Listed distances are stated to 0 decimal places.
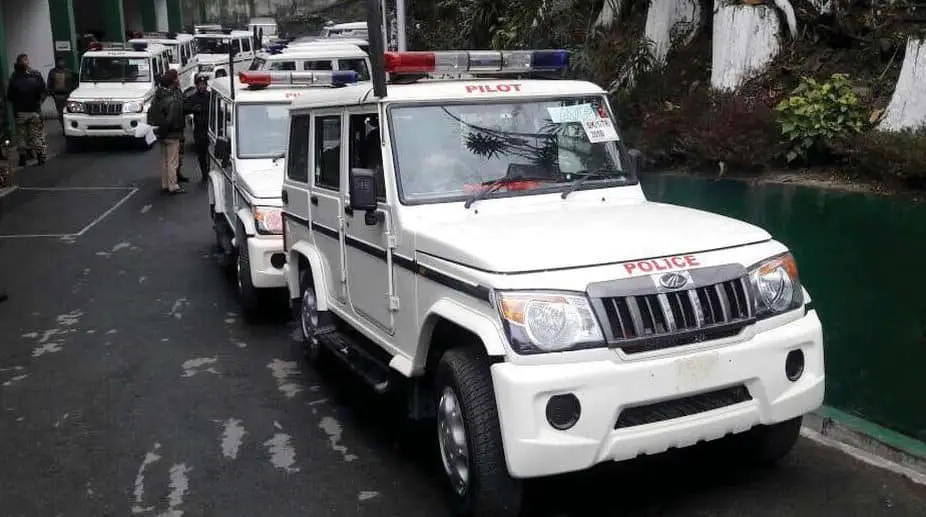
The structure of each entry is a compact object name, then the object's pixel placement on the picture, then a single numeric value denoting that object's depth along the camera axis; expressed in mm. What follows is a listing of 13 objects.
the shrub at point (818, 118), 7336
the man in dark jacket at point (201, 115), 16469
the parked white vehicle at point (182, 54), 26156
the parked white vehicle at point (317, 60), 14859
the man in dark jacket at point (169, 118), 15289
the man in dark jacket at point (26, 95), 17844
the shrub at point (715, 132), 7676
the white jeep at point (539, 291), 4098
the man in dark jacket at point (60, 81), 22188
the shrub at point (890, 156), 6113
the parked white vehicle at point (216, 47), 28922
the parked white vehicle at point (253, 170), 8484
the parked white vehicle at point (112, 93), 21328
